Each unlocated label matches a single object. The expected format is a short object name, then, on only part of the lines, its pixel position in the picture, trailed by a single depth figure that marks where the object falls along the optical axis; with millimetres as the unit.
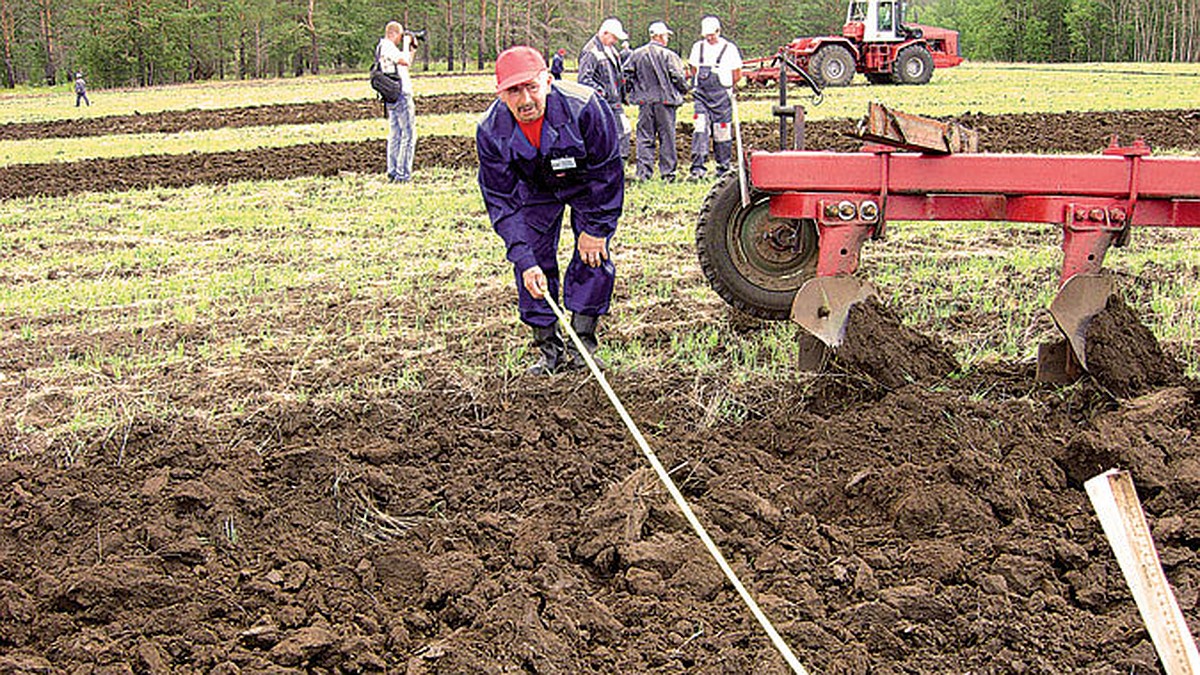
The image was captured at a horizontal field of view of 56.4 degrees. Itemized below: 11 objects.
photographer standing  11875
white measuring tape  2438
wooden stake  1905
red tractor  29141
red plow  5023
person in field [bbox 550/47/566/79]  13965
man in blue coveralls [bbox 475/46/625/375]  5156
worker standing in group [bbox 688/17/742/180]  11852
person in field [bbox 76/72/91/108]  31375
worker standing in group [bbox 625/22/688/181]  11695
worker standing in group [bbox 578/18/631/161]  11500
